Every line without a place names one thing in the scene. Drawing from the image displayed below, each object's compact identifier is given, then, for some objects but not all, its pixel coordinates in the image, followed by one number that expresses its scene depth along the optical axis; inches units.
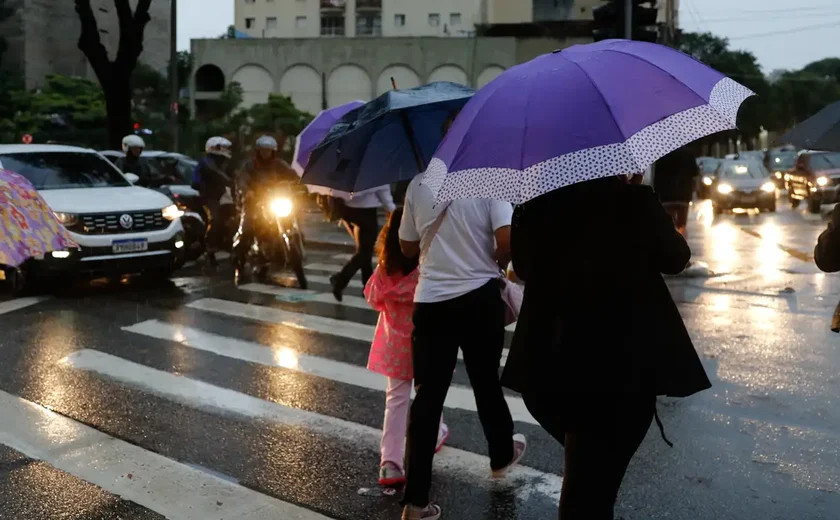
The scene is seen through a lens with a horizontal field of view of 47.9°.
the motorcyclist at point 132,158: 564.1
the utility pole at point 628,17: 394.3
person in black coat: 120.7
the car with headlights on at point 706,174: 1339.3
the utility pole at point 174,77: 950.4
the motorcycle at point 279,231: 449.1
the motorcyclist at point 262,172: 444.5
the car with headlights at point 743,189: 1029.8
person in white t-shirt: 171.8
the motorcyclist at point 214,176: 540.4
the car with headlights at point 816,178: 983.6
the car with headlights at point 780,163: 1435.8
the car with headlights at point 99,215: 429.7
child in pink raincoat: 190.1
